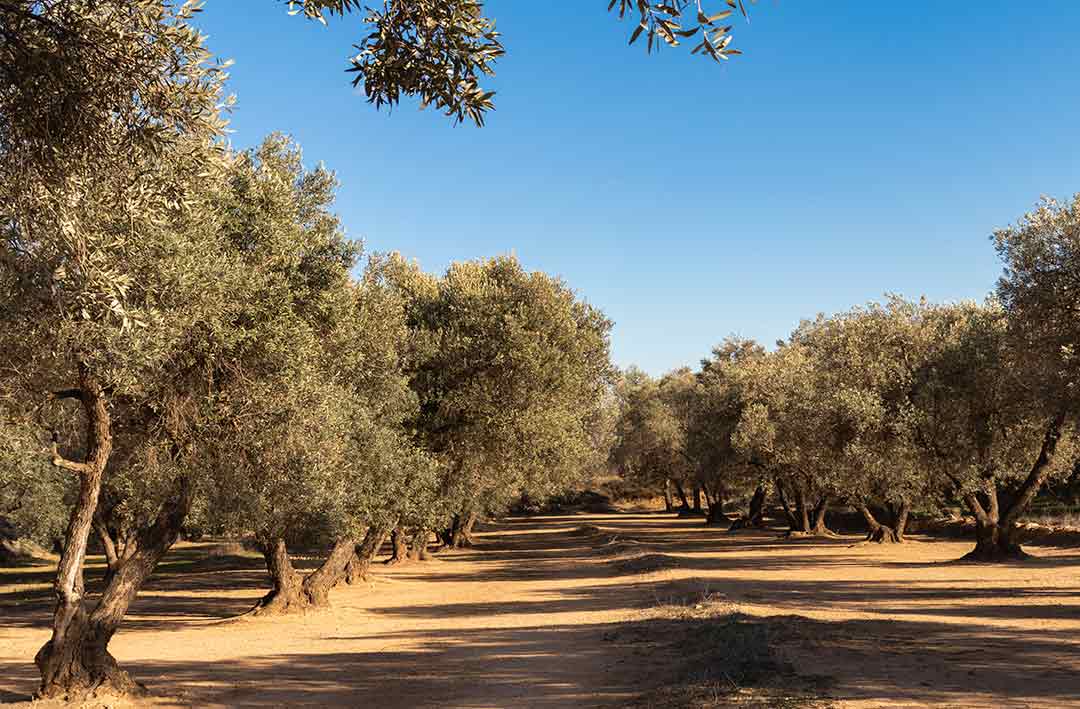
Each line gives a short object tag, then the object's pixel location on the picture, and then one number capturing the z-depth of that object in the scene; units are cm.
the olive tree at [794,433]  4162
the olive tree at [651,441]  8056
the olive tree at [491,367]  3200
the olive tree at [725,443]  6406
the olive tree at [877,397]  3800
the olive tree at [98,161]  830
